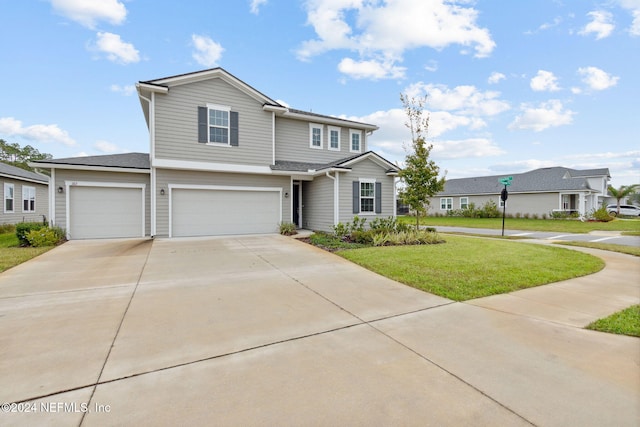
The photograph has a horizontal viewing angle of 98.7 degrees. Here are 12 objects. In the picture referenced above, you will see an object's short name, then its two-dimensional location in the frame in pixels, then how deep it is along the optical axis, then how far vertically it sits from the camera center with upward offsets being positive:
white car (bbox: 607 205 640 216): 32.94 -0.02
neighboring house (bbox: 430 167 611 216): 26.45 +1.94
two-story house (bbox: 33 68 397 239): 11.51 +1.64
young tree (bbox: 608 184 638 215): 28.95 +2.05
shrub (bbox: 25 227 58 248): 9.76 -0.93
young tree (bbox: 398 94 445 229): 11.59 +1.82
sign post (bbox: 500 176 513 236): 14.61 +1.51
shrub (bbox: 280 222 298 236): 13.22 -0.87
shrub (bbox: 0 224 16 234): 14.61 -0.90
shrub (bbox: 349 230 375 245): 10.89 -1.05
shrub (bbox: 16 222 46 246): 9.84 -0.76
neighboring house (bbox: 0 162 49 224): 15.66 +1.02
